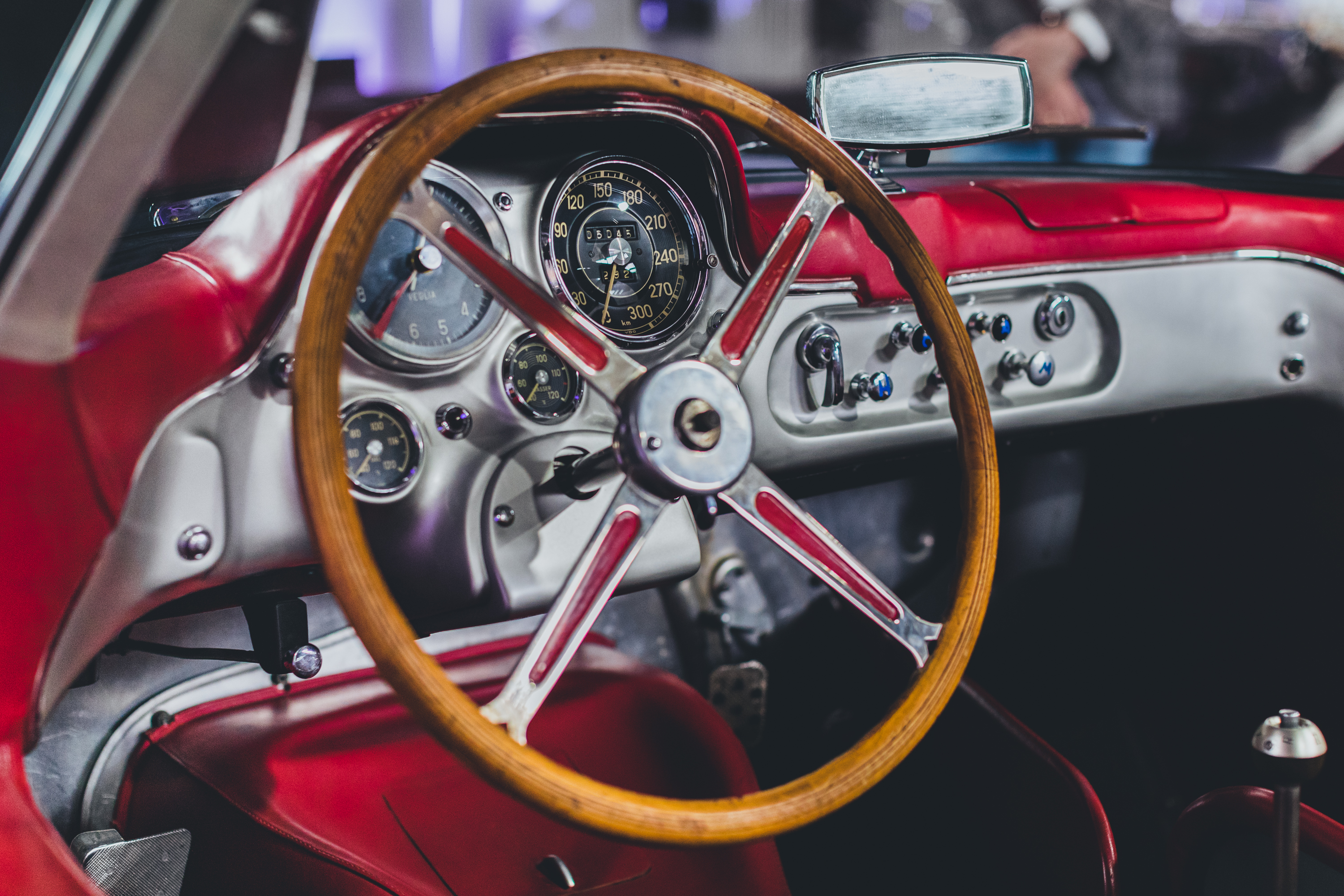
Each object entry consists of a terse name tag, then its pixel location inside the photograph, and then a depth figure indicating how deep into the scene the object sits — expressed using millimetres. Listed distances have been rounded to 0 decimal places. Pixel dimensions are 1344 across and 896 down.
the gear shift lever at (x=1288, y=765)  988
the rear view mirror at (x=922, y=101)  1146
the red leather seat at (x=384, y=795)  1201
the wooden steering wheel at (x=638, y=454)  750
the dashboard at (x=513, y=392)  903
